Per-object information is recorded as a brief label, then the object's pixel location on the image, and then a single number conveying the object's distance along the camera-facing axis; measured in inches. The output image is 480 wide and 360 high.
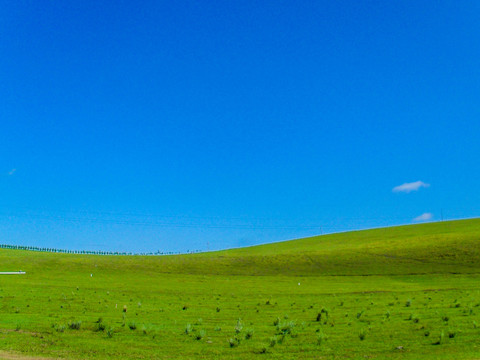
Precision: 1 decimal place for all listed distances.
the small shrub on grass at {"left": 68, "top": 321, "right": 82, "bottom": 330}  909.9
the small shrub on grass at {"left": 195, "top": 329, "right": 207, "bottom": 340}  807.2
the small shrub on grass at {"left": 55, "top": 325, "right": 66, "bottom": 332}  874.5
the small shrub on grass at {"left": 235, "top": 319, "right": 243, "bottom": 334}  862.5
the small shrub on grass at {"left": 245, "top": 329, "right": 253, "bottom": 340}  801.1
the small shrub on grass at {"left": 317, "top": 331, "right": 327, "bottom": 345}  740.9
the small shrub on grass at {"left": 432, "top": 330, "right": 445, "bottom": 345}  704.8
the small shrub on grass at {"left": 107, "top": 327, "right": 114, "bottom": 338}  825.5
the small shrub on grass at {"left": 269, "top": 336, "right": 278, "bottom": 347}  731.4
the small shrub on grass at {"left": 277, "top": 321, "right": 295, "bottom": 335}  841.8
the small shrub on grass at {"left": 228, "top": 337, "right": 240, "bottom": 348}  736.3
